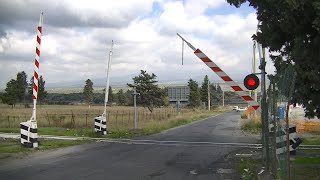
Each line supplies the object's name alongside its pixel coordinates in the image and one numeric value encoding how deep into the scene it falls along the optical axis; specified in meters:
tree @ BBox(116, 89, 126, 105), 130.38
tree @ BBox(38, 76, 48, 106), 107.22
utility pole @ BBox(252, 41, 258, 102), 37.33
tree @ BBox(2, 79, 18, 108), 89.27
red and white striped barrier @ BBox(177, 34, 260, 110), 12.15
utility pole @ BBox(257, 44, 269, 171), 10.95
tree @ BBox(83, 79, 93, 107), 139.50
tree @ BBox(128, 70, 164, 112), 61.76
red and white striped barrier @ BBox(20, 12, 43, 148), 17.05
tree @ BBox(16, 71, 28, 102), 98.68
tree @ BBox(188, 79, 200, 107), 103.41
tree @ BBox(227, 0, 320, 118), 9.15
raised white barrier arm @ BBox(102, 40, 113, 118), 24.78
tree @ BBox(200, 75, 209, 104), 130.38
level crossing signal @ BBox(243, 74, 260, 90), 12.68
